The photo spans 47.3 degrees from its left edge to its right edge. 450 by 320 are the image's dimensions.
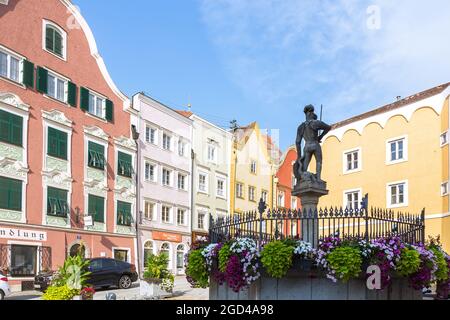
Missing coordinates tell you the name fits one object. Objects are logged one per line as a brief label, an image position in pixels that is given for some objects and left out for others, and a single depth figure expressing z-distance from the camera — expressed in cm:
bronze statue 1217
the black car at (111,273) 2334
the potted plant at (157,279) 2019
